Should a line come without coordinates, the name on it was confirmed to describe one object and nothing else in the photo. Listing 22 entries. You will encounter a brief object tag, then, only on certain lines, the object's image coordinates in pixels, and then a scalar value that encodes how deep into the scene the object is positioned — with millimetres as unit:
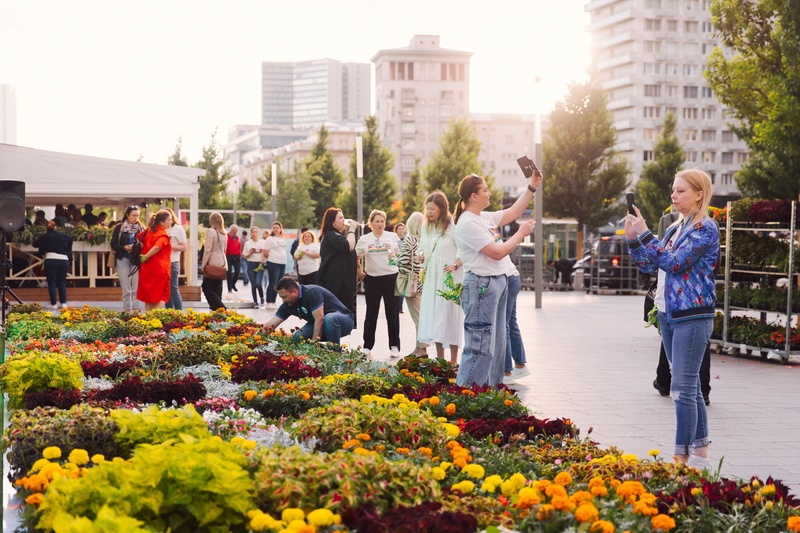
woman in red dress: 11758
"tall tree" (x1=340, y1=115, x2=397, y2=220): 50031
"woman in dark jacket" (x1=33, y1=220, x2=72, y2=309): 15828
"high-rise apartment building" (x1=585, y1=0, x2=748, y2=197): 90250
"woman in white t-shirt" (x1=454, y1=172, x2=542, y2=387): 5961
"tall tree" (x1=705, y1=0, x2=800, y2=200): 13414
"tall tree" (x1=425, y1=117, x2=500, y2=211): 46844
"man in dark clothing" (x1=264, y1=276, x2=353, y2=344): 7859
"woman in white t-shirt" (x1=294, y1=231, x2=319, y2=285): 14484
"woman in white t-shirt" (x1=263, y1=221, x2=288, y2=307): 17438
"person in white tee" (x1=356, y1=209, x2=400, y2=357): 9961
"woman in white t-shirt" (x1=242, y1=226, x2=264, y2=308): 17281
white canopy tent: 16094
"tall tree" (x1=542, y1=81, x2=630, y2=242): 38781
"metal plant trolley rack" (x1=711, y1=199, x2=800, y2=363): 10289
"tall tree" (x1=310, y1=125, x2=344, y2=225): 55531
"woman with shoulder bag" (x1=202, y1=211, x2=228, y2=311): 13930
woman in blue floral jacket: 4695
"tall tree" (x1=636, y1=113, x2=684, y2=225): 44938
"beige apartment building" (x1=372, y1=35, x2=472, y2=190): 109688
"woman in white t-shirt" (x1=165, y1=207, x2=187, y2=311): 12750
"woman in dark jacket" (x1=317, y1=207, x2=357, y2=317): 10180
